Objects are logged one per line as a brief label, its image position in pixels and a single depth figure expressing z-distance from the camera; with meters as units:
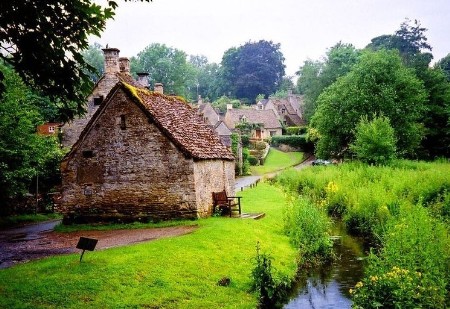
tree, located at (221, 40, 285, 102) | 124.06
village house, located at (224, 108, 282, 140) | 84.75
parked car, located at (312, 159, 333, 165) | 57.07
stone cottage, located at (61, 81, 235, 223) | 21.08
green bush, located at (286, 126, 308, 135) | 83.06
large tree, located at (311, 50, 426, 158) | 47.59
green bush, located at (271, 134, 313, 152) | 74.88
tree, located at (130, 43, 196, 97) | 103.50
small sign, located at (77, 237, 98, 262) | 12.52
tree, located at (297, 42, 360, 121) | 72.50
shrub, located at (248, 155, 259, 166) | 67.31
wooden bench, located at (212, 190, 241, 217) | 23.00
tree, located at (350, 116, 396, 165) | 39.94
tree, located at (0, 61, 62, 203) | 26.11
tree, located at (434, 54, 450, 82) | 92.11
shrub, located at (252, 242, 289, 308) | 12.77
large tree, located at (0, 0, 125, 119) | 8.30
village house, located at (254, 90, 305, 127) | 99.44
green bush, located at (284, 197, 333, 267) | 18.06
